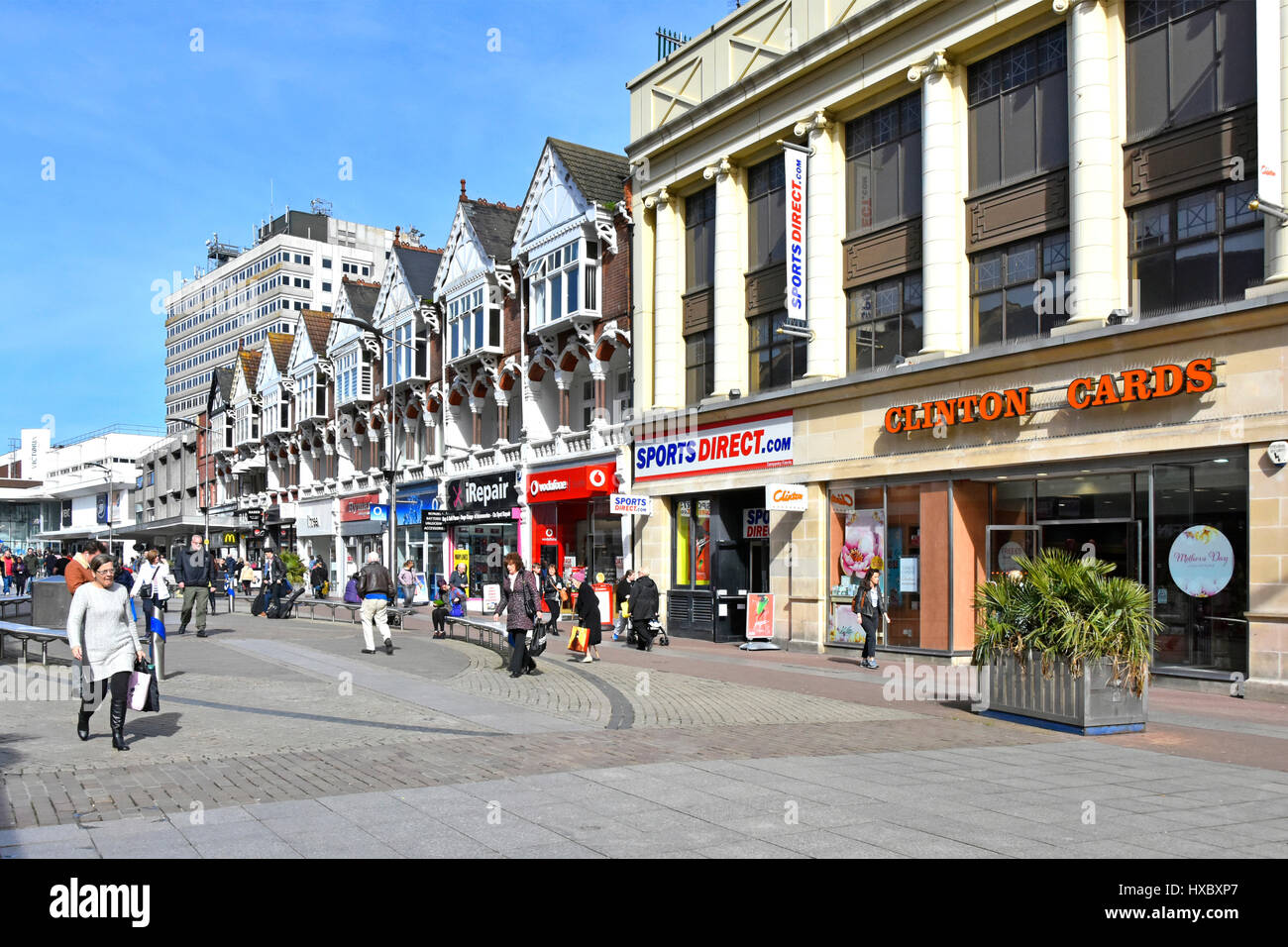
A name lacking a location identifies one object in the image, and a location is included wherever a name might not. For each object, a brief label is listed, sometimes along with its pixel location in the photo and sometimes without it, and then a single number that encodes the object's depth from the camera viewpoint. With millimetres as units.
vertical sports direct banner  22844
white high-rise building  113062
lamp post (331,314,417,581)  32622
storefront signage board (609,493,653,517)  26812
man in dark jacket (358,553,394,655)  19438
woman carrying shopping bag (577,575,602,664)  19688
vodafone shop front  31312
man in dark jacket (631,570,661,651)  23000
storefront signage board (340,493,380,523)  48844
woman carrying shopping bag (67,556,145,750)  10148
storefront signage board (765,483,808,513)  22594
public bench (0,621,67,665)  17266
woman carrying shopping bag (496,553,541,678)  16516
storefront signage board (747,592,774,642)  23516
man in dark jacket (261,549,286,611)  31969
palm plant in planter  11641
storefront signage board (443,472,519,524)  36250
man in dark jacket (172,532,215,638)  20500
